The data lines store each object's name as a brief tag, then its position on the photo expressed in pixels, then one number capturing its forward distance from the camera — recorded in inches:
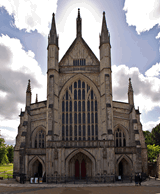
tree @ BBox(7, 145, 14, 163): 3503.9
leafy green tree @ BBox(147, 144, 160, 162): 1621.6
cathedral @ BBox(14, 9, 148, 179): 1039.0
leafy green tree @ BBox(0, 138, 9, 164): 1396.4
